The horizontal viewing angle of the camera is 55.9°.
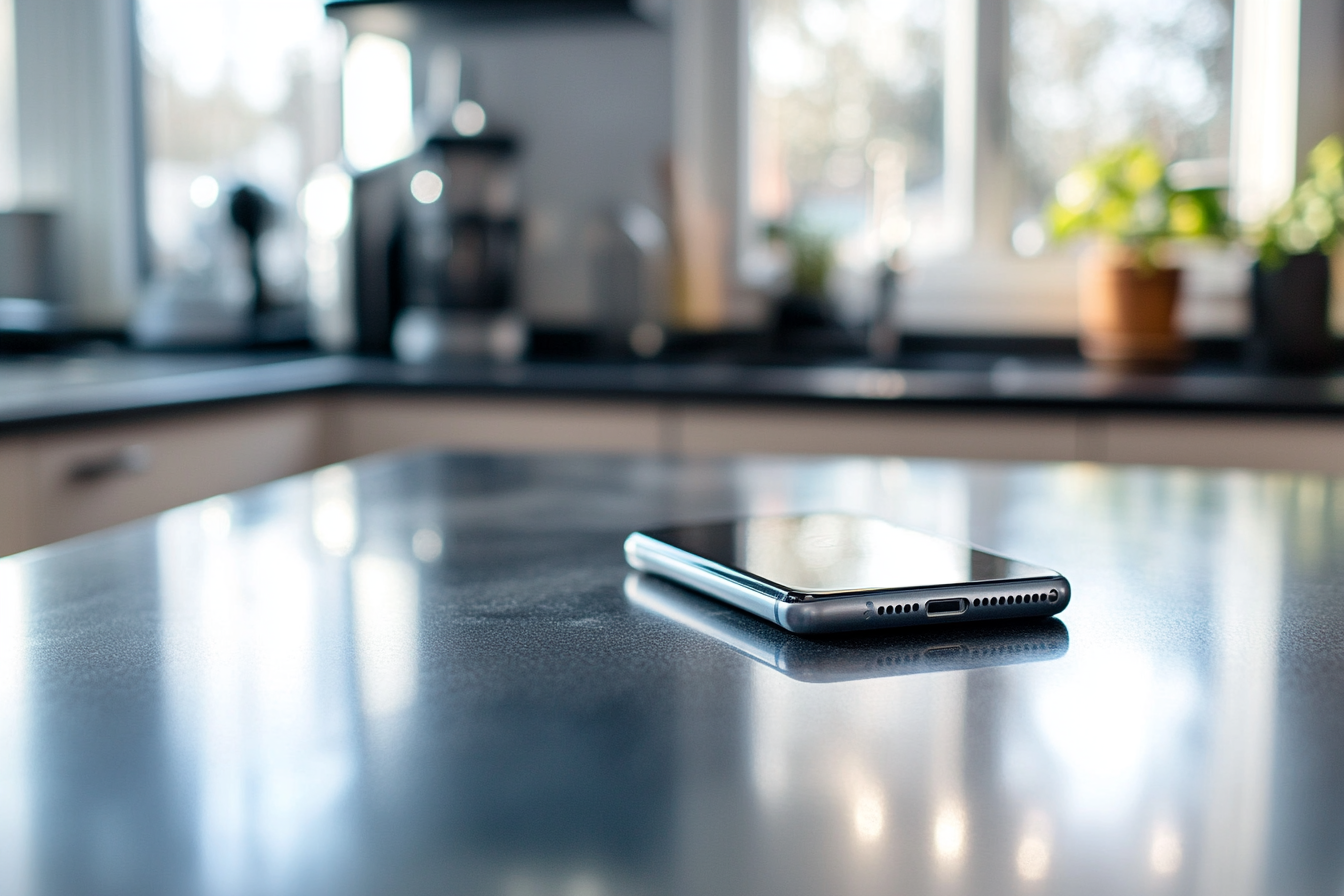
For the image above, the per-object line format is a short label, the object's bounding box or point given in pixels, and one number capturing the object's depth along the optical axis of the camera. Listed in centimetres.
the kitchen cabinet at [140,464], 162
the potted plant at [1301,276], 223
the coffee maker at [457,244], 249
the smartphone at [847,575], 59
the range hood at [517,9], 235
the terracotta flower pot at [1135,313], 229
